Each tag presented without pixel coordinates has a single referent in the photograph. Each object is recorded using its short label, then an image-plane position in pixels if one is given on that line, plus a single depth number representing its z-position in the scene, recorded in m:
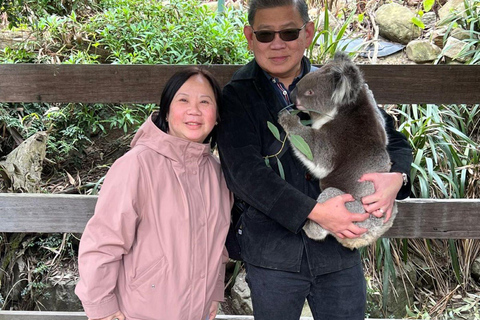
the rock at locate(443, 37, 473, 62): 4.60
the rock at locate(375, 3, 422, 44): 5.24
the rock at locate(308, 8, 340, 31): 5.31
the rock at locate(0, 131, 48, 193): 3.39
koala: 1.82
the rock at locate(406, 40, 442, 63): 4.89
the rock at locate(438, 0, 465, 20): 5.32
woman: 1.55
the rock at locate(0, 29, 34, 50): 4.54
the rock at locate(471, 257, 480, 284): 3.66
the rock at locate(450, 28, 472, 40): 4.89
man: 1.66
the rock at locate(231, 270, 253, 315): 3.35
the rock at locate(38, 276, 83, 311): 3.37
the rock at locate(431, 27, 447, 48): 5.10
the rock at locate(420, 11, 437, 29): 5.64
